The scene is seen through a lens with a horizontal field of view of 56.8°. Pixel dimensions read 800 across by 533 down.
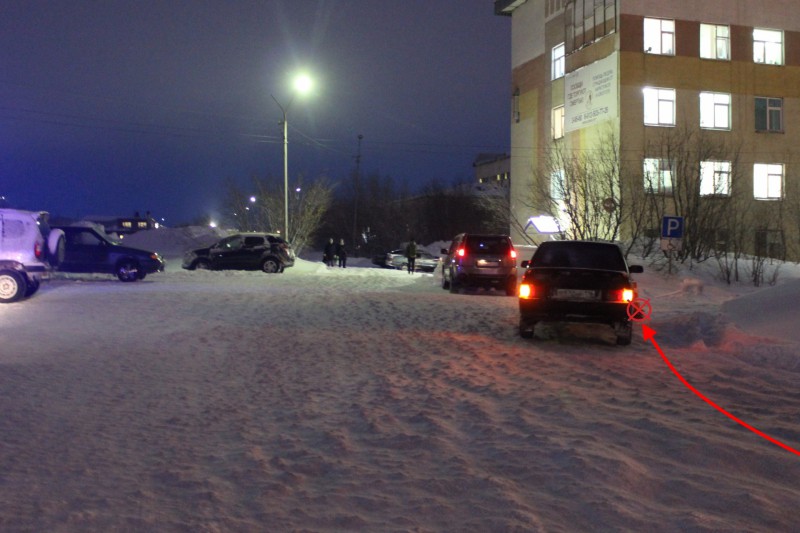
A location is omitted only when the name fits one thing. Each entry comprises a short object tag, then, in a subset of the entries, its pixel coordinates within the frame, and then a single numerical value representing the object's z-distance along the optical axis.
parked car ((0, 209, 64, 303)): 16.00
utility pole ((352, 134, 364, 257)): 66.50
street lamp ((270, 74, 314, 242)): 30.75
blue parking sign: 19.33
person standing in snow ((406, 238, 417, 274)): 31.72
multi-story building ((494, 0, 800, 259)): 32.53
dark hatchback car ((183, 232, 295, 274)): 29.06
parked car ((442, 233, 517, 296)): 20.47
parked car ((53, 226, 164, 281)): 23.67
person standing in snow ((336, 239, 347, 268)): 36.47
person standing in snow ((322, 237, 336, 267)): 35.28
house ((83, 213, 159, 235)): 95.61
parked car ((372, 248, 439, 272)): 41.75
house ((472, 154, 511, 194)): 109.69
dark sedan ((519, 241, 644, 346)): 11.05
